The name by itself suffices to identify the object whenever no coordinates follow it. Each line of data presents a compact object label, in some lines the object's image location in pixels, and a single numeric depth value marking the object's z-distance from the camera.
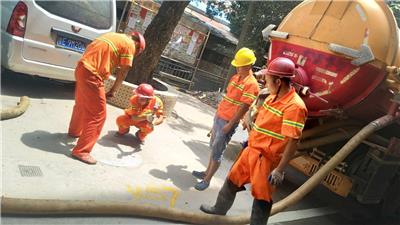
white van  5.19
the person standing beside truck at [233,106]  4.41
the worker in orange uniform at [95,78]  4.30
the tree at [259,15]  15.51
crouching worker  5.20
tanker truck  4.38
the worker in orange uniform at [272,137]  3.33
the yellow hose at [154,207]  3.02
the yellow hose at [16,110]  4.60
